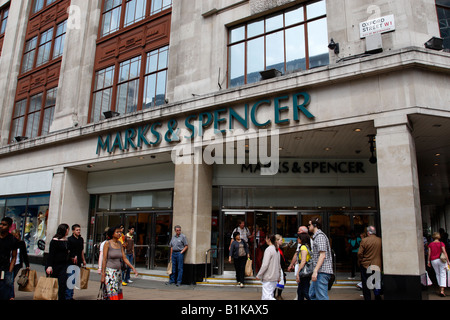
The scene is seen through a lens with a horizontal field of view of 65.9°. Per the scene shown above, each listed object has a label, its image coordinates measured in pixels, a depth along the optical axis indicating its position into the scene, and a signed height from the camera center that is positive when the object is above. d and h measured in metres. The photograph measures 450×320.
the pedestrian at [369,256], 8.12 -0.35
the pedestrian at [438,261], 9.73 -0.53
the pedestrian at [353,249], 11.98 -0.28
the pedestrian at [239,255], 11.07 -0.50
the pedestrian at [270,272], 7.17 -0.66
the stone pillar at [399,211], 8.08 +0.73
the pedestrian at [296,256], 7.37 -0.37
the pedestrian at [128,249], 11.73 -0.42
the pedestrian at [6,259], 6.63 -0.46
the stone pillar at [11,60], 21.48 +10.85
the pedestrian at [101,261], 6.54 -0.47
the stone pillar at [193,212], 11.67 +0.87
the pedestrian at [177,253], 11.52 -0.51
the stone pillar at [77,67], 16.86 +8.26
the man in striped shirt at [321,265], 6.27 -0.43
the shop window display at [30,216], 18.08 +1.02
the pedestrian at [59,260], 7.43 -0.52
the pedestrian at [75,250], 7.61 -0.33
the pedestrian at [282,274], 8.91 -0.87
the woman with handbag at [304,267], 7.00 -0.53
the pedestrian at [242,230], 12.16 +0.29
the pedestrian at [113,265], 6.37 -0.53
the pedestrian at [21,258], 7.19 -0.49
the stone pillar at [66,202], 16.34 +1.60
